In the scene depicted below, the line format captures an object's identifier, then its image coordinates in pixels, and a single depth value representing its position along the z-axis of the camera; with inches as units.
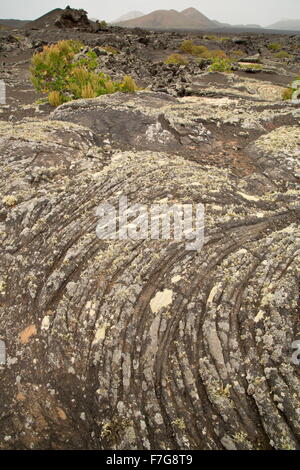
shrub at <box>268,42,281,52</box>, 2154.3
